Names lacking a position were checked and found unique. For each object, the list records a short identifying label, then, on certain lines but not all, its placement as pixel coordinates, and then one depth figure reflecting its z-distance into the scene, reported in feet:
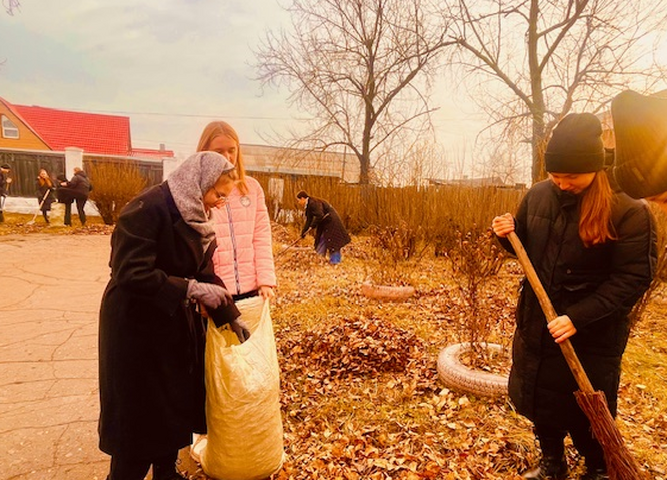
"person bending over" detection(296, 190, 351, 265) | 29.04
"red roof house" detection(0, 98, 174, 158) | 105.60
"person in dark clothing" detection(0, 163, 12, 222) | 40.77
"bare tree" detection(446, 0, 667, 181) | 36.22
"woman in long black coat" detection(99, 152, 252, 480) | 5.73
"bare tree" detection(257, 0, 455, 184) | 48.83
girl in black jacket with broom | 5.74
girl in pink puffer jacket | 8.58
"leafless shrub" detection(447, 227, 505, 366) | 11.53
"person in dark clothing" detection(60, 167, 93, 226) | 42.55
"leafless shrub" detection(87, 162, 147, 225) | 44.78
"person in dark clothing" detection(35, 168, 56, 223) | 44.16
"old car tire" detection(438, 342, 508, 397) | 10.03
